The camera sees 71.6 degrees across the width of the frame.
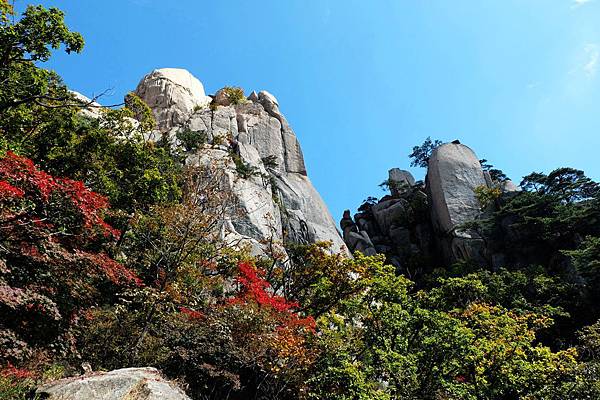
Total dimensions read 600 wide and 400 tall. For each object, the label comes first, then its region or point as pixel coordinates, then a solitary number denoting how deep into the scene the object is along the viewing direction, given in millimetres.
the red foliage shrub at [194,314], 10609
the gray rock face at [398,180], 40031
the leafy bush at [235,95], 36438
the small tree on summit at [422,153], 45703
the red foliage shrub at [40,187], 8688
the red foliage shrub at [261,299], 11109
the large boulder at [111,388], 6203
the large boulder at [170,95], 31816
